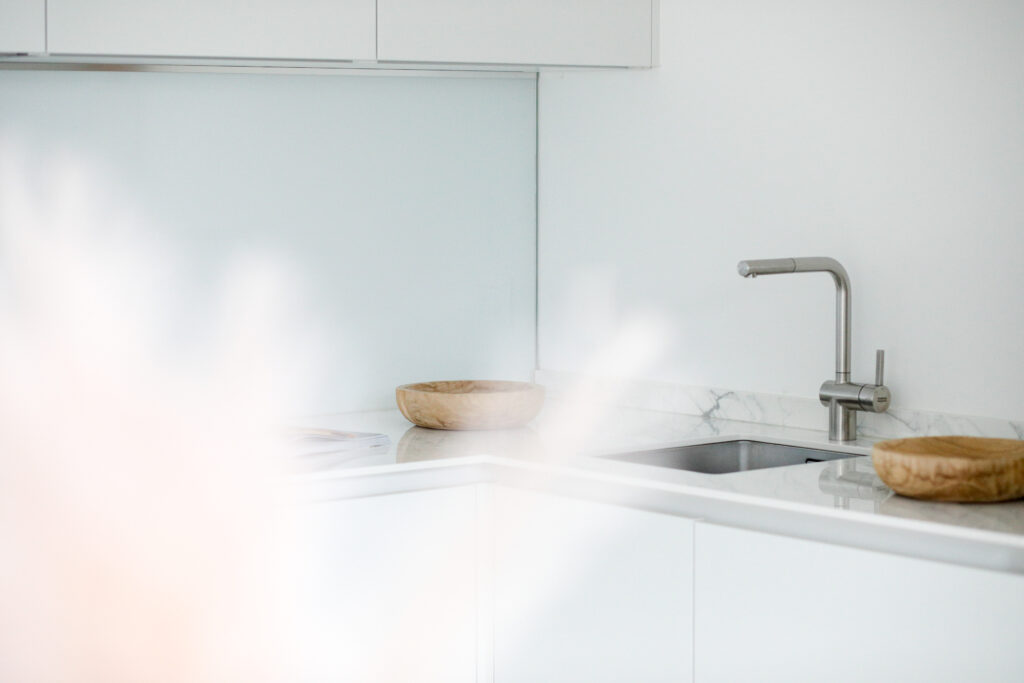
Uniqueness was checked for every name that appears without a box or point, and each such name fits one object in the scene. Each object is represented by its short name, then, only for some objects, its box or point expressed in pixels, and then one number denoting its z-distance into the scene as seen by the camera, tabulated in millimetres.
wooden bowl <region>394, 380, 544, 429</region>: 4076
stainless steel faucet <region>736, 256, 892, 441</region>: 3851
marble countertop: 3346
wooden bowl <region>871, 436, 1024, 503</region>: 3391
